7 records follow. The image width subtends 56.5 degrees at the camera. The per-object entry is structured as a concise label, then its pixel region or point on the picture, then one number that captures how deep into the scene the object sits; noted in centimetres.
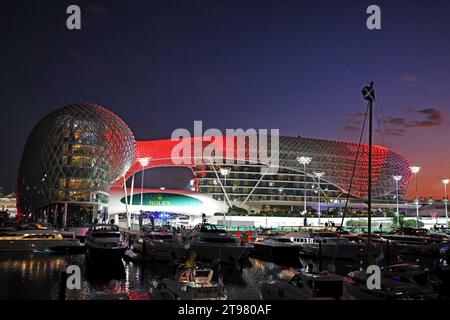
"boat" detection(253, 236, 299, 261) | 3719
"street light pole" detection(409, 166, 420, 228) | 7311
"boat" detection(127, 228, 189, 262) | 3225
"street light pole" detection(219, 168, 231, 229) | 10944
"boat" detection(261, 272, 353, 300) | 1444
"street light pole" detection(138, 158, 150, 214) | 6681
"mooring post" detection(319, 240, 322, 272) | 3313
